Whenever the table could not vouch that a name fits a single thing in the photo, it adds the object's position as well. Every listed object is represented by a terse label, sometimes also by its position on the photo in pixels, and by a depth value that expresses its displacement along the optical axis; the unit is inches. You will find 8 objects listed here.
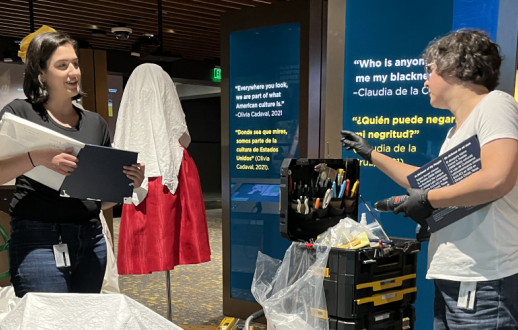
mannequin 107.1
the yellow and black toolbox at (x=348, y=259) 66.1
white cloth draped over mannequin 106.8
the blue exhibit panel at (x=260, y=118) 130.4
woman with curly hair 52.4
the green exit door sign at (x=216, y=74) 402.6
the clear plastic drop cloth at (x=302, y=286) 68.2
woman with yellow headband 62.7
